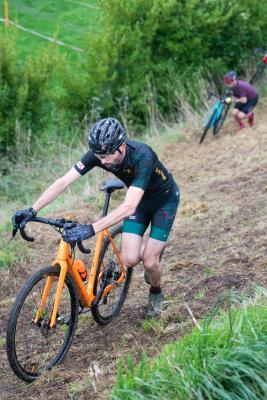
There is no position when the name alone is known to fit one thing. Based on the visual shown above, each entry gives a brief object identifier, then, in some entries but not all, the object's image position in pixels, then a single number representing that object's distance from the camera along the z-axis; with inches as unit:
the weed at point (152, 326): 214.6
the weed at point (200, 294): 235.5
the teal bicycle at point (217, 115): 547.8
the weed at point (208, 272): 256.2
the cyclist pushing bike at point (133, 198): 189.3
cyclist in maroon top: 549.6
